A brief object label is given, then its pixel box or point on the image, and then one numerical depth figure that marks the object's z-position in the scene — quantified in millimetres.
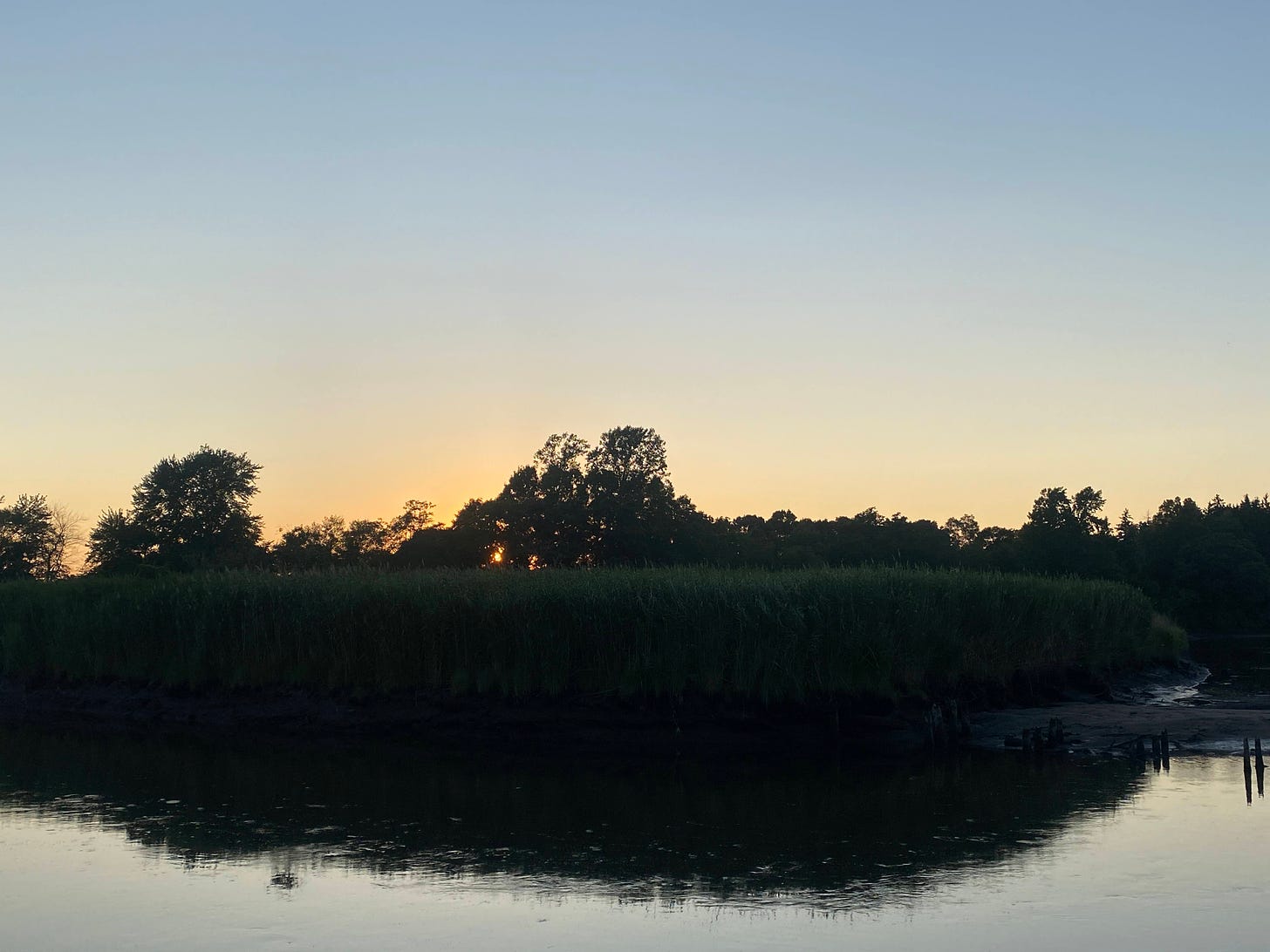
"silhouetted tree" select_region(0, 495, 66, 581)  69875
